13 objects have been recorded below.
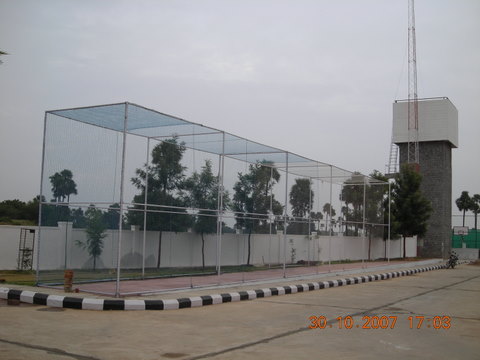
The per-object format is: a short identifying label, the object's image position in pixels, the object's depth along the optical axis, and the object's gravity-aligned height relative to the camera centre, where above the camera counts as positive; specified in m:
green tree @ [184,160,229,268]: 13.48 +0.56
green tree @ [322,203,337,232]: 19.64 +0.40
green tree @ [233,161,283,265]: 15.15 +0.66
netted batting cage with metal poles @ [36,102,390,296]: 11.52 +0.32
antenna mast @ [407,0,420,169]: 42.47 +7.56
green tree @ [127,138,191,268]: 13.41 +0.85
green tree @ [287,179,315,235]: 17.11 +0.60
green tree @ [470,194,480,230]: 72.62 +3.22
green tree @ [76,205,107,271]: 11.38 -0.40
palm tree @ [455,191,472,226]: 72.69 +3.58
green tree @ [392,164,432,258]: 34.34 +1.36
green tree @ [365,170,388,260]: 23.61 +0.77
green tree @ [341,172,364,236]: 22.41 +1.05
